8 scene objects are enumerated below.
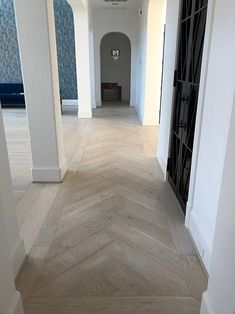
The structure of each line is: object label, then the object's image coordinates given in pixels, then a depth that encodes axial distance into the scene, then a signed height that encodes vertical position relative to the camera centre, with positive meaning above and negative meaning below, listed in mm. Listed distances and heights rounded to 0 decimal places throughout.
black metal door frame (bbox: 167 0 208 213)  2217 -203
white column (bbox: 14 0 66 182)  2664 -184
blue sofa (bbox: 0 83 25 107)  8281 -810
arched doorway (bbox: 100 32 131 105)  10898 -11
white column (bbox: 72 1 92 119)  6328 +206
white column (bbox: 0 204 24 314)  1246 -1016
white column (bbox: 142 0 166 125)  5379 +162
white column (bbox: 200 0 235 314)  1129 -480
